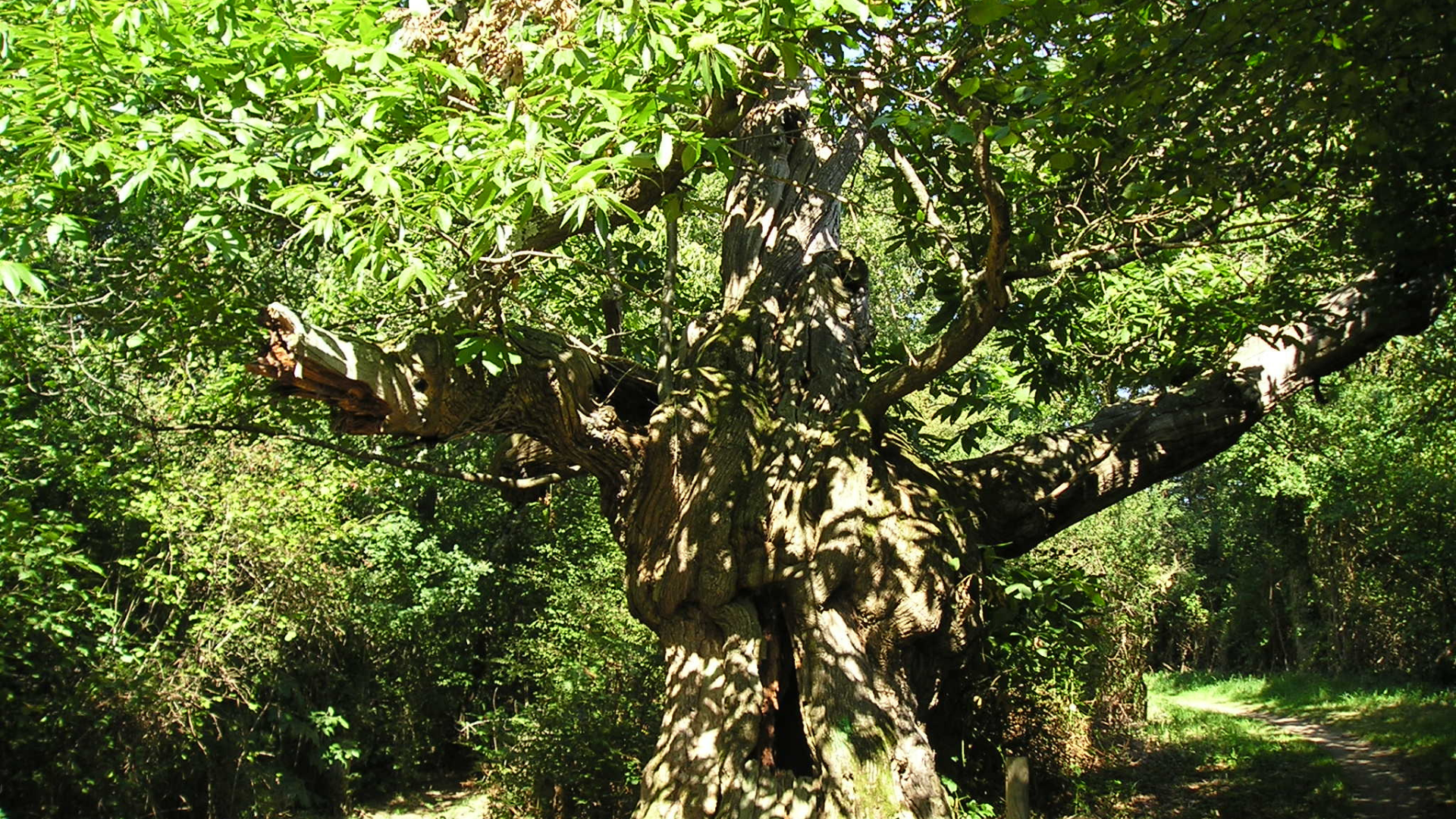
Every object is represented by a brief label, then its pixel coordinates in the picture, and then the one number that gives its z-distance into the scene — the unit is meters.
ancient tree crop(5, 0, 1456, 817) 4.13
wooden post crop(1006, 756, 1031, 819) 4.73
